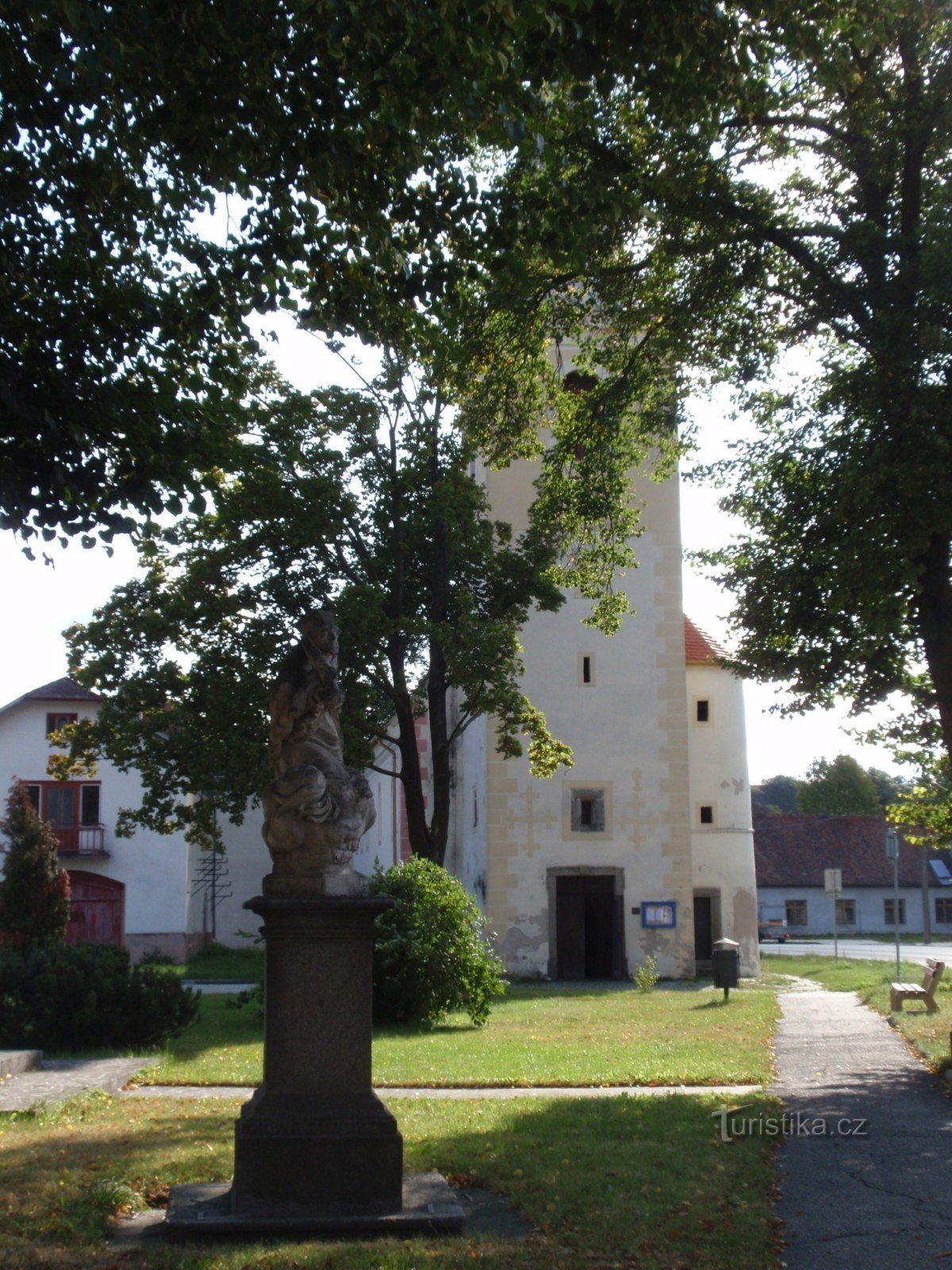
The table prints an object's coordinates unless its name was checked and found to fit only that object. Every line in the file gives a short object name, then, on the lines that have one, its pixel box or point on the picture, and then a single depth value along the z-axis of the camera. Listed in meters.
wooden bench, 18.67
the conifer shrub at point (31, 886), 29.83
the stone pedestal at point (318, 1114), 7.00
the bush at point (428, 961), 18.99
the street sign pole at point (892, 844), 24.91
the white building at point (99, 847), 42.03
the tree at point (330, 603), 24.41
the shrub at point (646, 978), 26.42
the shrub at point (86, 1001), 14.27
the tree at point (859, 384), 12.95
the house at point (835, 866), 69.00
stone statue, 7.58
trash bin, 25.31
